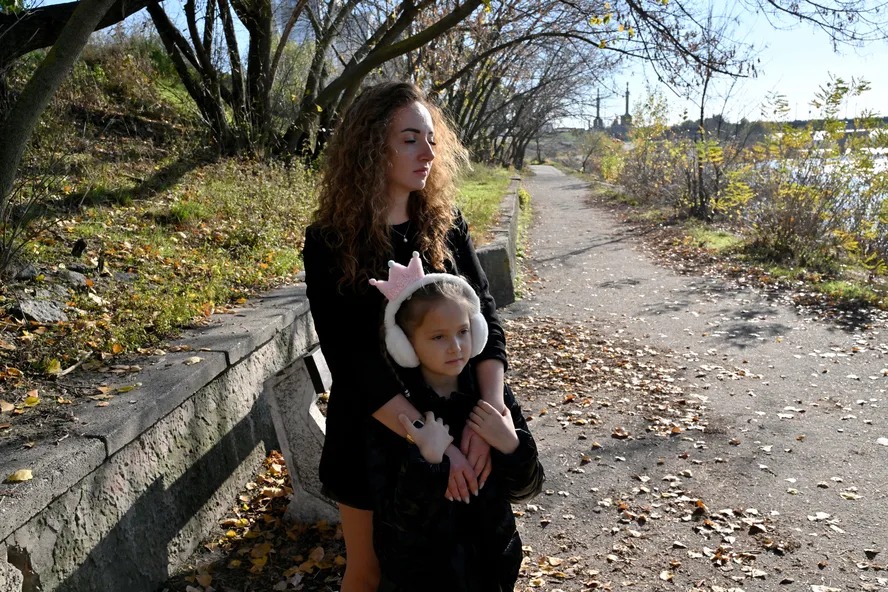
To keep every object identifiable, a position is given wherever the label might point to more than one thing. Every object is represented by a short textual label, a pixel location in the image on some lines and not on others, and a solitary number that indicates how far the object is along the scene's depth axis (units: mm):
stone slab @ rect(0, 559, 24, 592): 2162
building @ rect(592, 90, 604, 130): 62041
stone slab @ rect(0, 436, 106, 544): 2203
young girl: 2008
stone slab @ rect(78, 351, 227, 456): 2756
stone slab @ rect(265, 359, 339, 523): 3625
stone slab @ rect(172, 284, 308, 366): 3883
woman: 2168
